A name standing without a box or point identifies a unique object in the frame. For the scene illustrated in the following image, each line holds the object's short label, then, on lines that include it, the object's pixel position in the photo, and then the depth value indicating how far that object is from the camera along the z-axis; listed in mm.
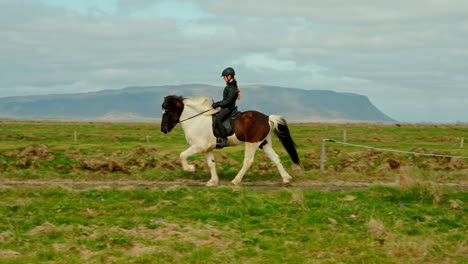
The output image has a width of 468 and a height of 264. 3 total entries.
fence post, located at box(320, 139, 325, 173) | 17109
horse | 14007
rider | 13789
